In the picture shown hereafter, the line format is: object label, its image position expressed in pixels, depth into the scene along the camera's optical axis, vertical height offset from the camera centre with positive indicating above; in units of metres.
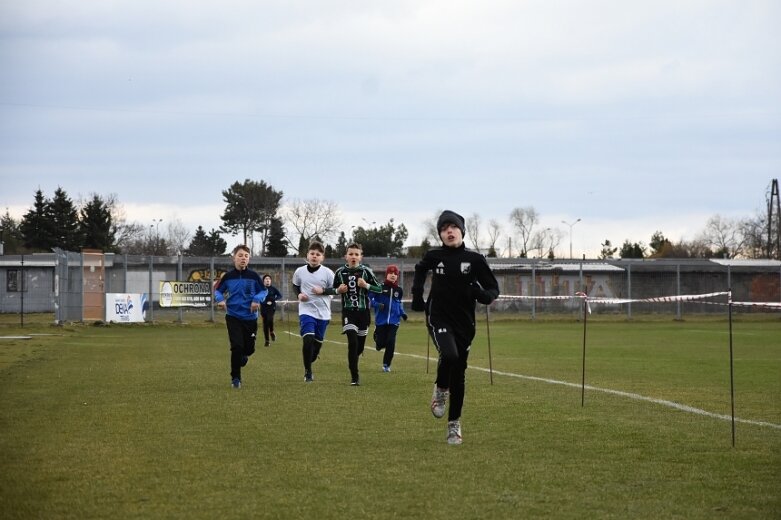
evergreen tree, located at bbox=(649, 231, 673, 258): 127.75 +5.34
